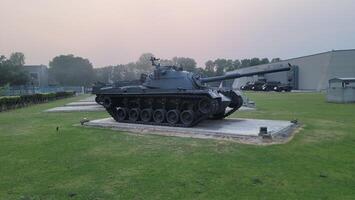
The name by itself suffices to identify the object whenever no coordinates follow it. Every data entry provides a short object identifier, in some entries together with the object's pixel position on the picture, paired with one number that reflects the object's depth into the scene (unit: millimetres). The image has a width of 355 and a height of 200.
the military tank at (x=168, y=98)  11781
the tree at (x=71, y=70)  87750
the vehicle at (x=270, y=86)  50878
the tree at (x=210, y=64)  100312
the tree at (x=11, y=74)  58738
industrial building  49500
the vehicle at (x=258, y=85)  54750
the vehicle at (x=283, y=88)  49250
